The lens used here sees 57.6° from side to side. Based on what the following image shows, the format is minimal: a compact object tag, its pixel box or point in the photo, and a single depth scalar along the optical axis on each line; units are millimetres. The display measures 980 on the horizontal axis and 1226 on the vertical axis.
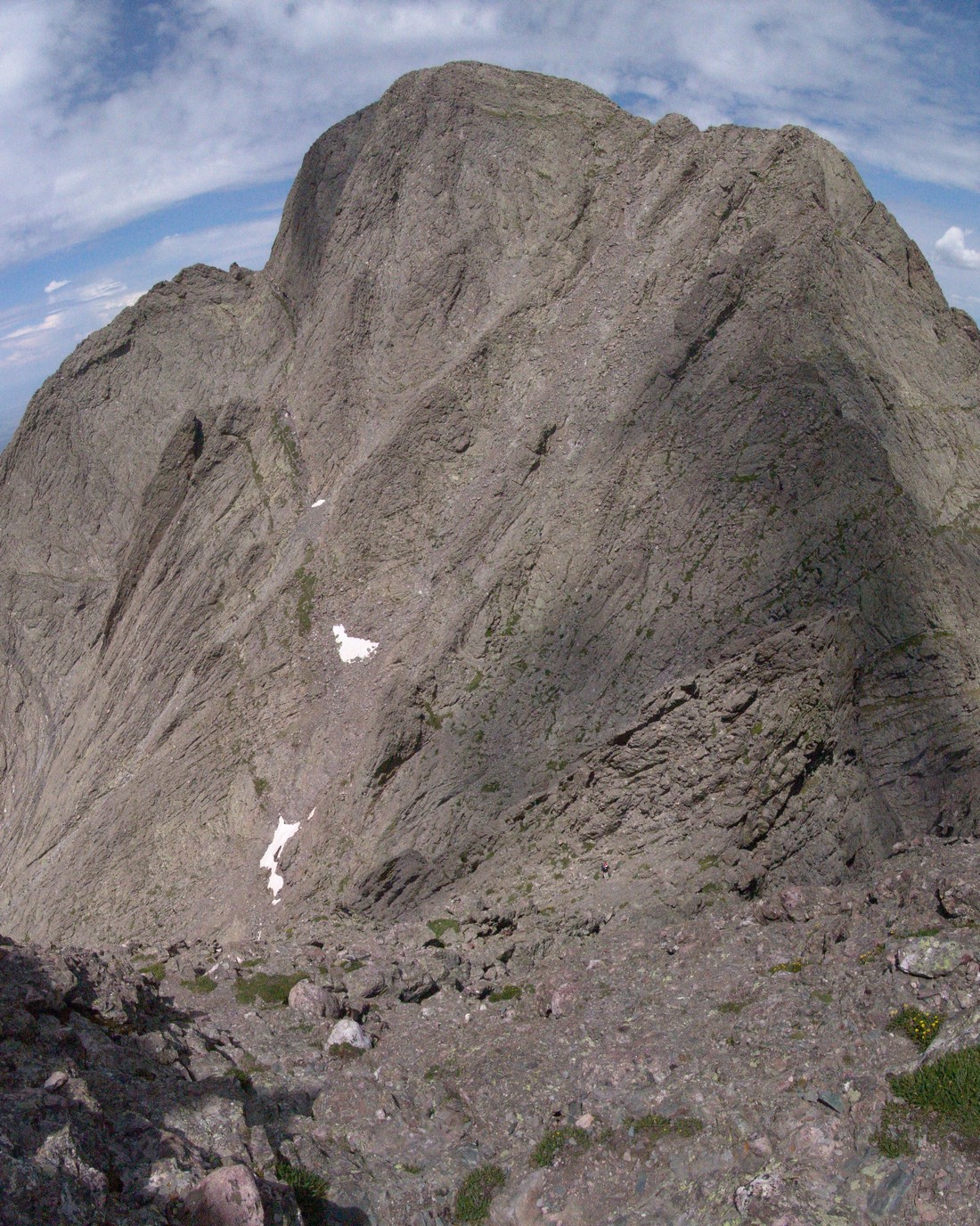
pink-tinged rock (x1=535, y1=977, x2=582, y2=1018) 19719
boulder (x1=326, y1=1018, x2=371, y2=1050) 19797
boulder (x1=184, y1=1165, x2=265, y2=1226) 11828
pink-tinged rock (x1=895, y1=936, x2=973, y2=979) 15266
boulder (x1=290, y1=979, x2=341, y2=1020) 21125
